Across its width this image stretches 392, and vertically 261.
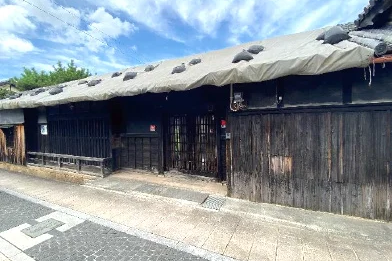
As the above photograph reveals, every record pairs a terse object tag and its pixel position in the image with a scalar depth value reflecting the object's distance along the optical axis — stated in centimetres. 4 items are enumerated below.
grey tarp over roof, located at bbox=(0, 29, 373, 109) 381
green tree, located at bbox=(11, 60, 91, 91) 2528
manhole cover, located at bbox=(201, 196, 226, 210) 532
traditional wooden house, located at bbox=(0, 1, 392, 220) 427
